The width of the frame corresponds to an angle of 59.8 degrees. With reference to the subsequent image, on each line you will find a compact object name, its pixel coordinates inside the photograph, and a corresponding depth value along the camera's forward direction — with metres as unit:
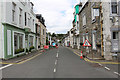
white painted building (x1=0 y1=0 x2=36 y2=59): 10.83
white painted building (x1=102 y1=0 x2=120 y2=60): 10.58
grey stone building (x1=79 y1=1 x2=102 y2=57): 12.45
